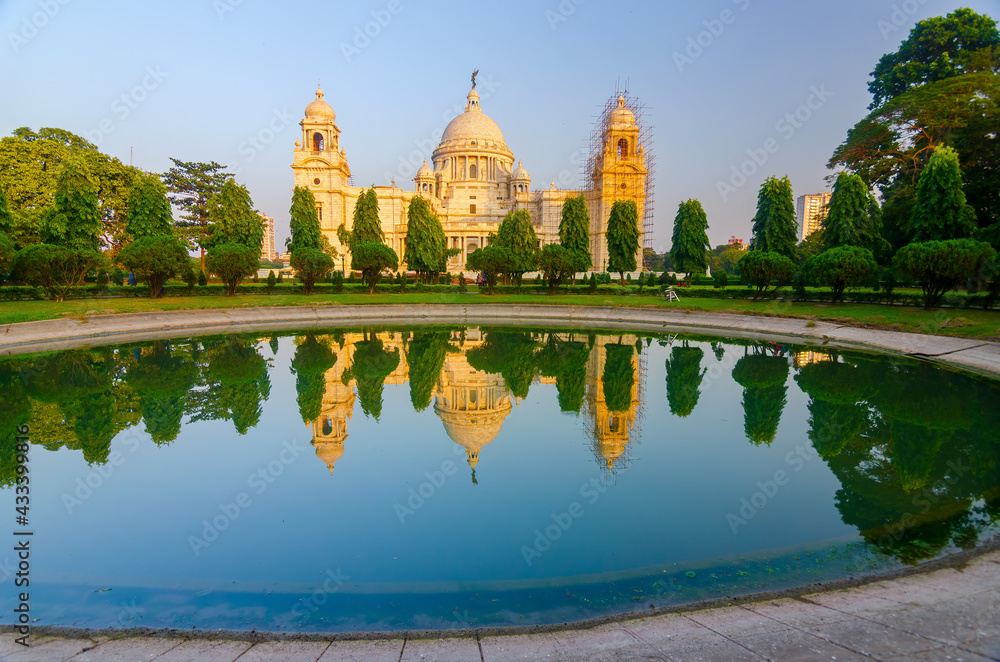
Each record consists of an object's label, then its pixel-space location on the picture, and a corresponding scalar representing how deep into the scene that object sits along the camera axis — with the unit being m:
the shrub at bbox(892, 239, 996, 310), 20.70
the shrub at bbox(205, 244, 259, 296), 30.25
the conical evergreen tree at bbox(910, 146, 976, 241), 24.36
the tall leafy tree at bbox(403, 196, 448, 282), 40.62
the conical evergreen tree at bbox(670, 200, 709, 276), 46.53
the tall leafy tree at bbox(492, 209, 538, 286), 41.19
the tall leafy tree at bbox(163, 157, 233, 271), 49.47
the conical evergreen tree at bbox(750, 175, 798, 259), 37.16
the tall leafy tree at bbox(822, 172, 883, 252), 30.98
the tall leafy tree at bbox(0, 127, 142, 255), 32.93
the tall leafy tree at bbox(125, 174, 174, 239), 35.03
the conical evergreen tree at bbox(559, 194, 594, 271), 45.12
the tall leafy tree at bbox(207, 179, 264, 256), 36.97
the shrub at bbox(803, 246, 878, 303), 25.11
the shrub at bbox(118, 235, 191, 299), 27.17
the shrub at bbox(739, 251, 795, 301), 28.81
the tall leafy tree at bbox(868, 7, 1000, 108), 31.66
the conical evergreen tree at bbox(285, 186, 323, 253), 42.78
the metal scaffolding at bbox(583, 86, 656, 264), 60.28
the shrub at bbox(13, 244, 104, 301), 24.64
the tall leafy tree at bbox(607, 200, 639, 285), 47.09
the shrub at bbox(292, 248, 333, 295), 32.59
